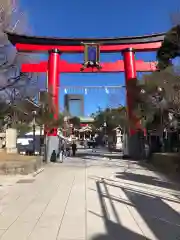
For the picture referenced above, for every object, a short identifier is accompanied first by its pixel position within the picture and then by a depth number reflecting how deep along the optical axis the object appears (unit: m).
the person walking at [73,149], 17.93
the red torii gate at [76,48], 14.45
